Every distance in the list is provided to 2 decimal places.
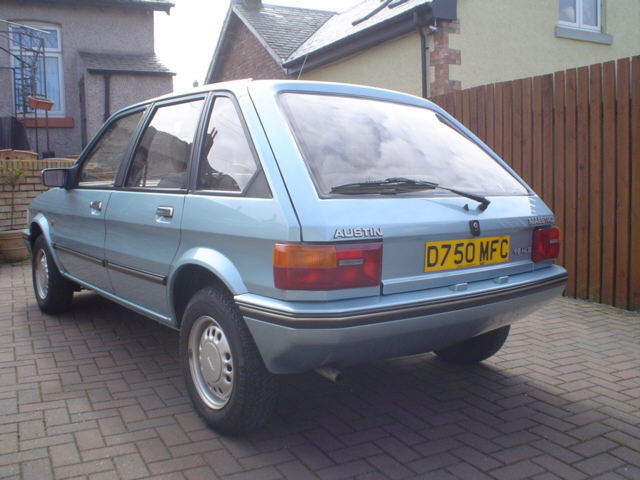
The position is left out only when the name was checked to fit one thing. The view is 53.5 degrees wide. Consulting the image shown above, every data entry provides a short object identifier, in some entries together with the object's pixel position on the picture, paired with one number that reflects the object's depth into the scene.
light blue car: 2.69
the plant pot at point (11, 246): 8.70
